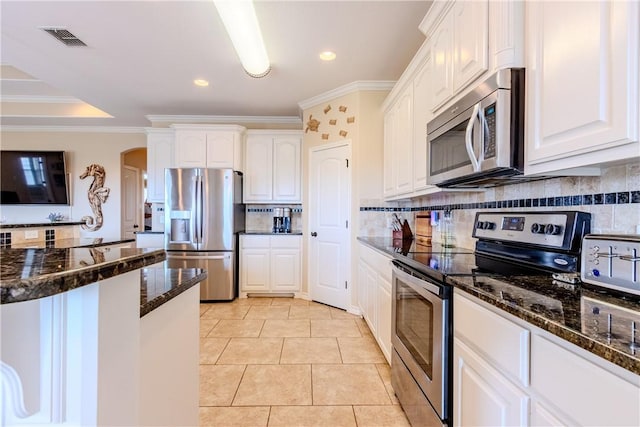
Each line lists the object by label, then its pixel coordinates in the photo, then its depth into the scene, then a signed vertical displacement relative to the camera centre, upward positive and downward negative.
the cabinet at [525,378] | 0.64 -0.41
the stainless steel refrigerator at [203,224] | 4.16 -0.15
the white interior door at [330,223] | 3.80 -0.12
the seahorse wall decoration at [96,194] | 5.57 +0.33
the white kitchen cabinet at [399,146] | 2.66 +0.63
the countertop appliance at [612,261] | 0.93 -0.15
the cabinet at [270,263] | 4.44 -0.69
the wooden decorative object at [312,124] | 4.17 +1.17
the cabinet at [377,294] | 2.35 -0.69
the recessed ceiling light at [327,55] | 3.00 +1.51
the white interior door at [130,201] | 5.96 +0.22
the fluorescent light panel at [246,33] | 2.08 +1.37
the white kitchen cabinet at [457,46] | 1.44 +0.85
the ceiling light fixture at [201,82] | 3.64 +1.51
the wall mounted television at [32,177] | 5.43 +0.60
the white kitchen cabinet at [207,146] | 4.50 +0.94
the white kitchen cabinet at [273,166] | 4.64 +0.68
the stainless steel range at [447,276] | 1.28 -0.26
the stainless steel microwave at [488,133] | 1.29 +0.37
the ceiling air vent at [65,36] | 2.67 +1.53
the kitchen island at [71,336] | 0.56 -0.25
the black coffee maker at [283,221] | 4.76 -0.10
